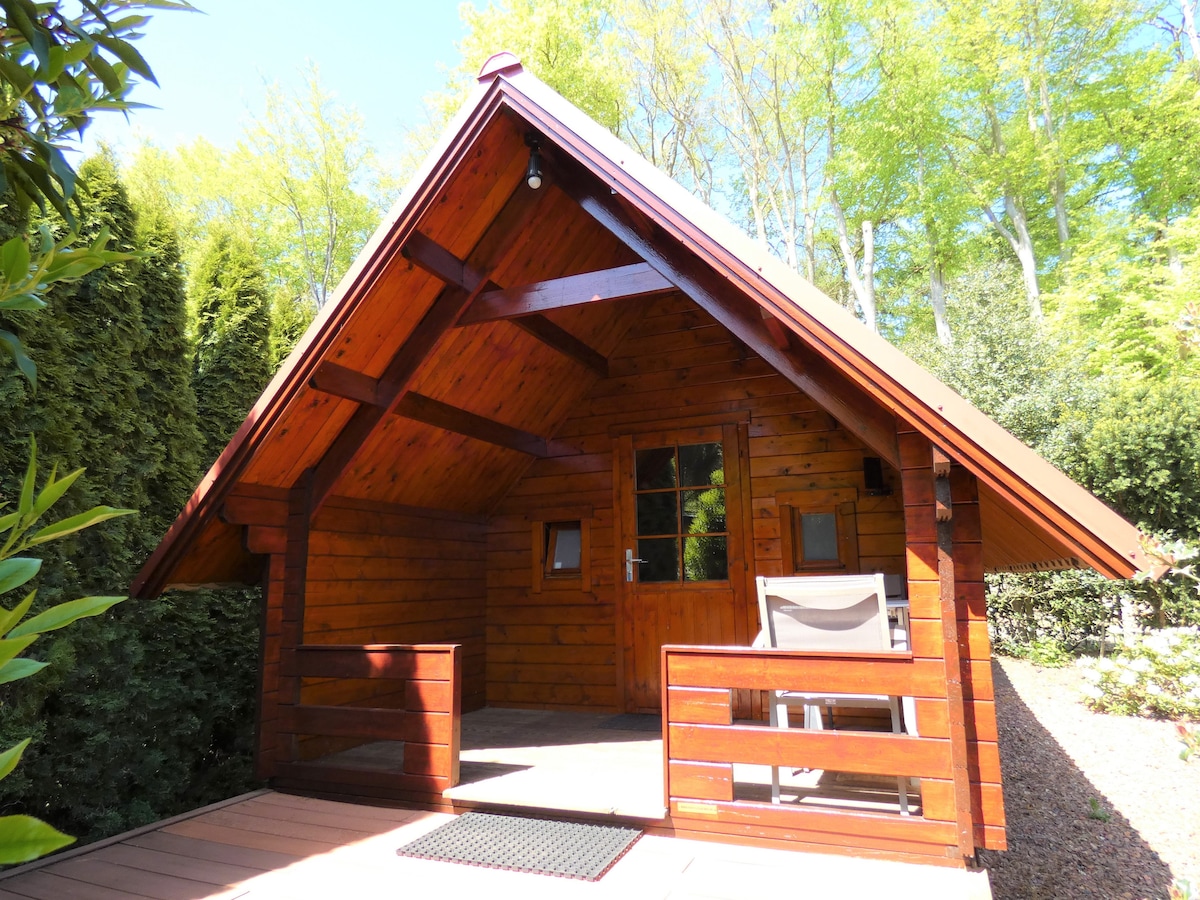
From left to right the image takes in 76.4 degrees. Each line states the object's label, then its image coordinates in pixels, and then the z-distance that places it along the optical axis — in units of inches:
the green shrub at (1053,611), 313.1
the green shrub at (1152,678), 249.8
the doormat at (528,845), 115.7
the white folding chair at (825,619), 132.0
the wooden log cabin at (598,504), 117.6
